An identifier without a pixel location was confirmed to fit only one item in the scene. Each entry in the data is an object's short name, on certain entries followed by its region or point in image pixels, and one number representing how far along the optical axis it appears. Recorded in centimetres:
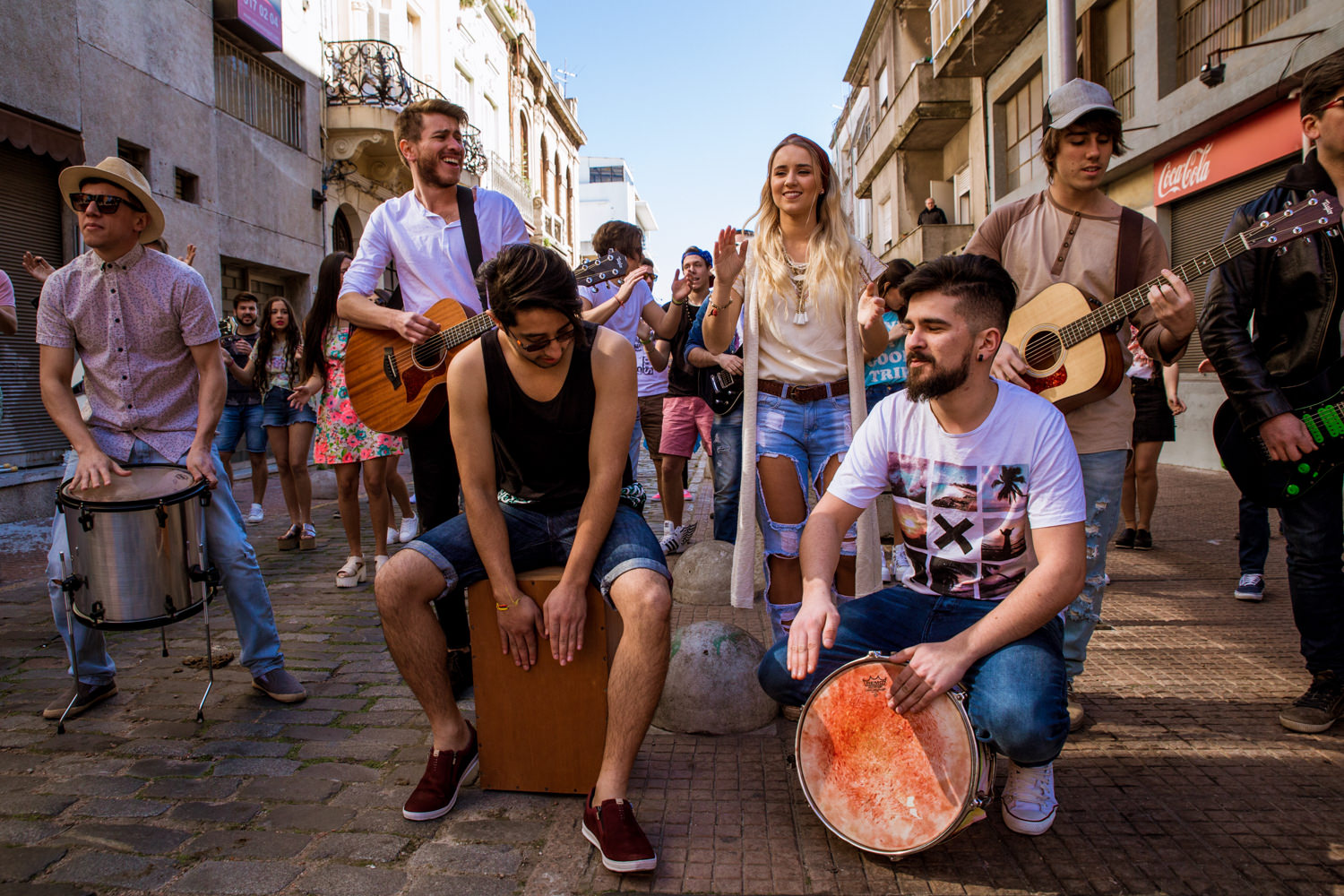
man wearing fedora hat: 376
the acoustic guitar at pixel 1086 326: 319
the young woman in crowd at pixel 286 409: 732
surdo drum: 338
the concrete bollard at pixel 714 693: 352
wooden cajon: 297
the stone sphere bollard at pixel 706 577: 539
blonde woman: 373
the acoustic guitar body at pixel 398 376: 407
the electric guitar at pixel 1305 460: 330
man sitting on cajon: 282
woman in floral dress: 587
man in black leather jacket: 329
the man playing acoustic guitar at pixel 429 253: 409
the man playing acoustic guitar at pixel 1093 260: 342
